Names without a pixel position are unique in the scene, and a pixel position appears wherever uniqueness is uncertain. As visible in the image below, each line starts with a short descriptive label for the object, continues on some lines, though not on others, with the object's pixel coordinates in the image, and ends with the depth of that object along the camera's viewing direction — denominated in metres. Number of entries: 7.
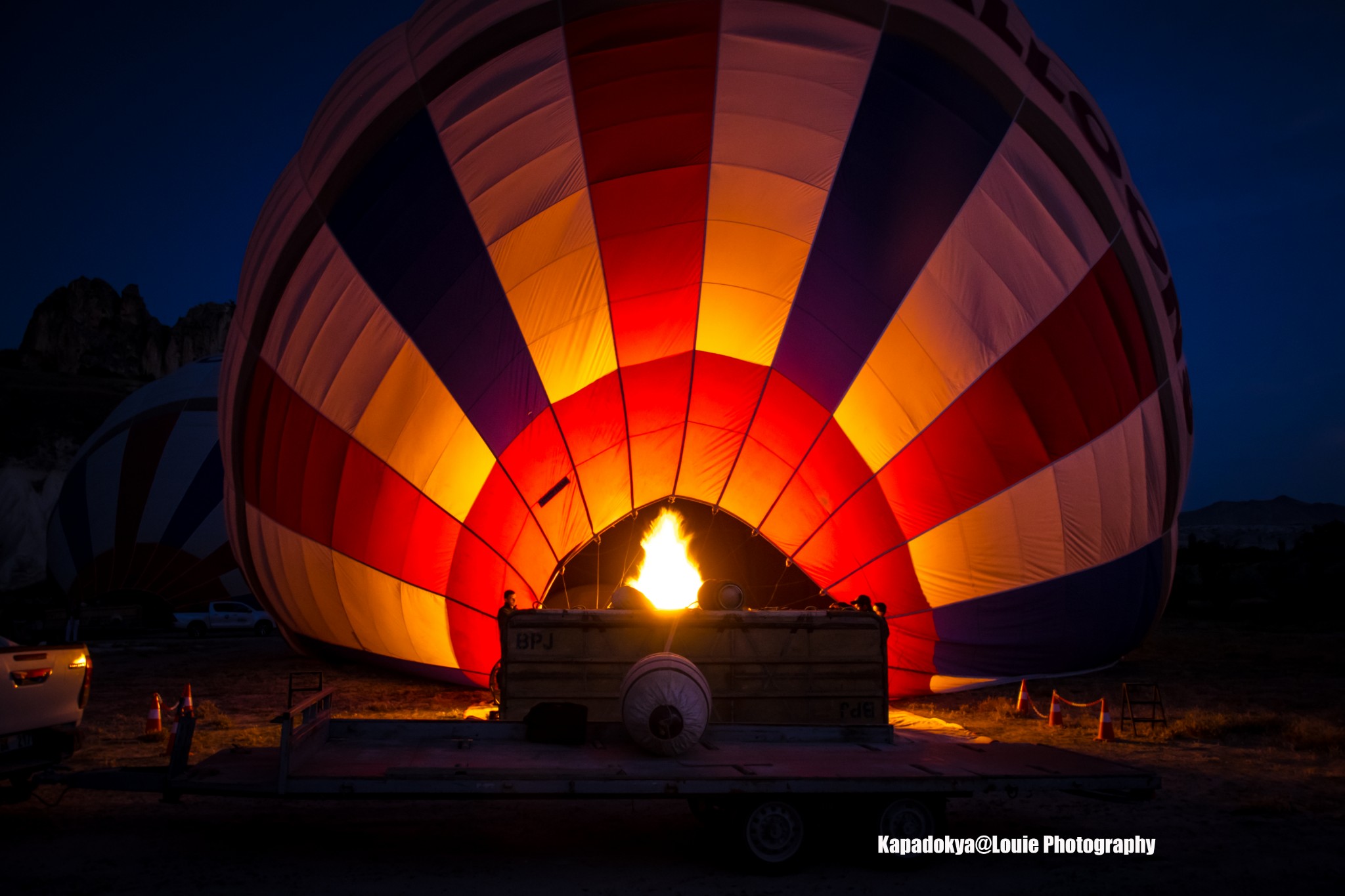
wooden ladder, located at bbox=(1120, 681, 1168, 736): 9.59
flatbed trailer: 4.94
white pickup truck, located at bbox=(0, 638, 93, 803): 5.88
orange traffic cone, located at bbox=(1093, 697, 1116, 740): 8.98
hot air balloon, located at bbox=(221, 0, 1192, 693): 8.76
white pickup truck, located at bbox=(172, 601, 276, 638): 25.66
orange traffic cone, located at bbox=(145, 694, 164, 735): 9.07
